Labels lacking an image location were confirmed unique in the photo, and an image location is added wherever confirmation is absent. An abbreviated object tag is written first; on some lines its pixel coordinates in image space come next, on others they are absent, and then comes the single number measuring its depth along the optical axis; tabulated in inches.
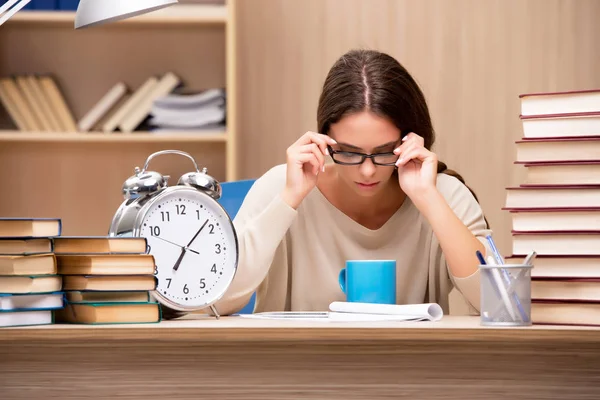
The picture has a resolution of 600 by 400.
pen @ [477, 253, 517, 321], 115.4
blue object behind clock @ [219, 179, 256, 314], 161.2
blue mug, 129.3
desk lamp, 119.0
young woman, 135.7
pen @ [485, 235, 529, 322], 115.5
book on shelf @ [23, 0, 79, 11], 218.9
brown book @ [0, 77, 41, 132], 219.2
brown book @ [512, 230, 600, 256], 116.5
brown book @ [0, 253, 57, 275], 115.4
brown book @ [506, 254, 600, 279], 116.4
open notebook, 120.3
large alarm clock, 122.6
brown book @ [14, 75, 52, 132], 221.2
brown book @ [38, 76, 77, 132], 222.6
